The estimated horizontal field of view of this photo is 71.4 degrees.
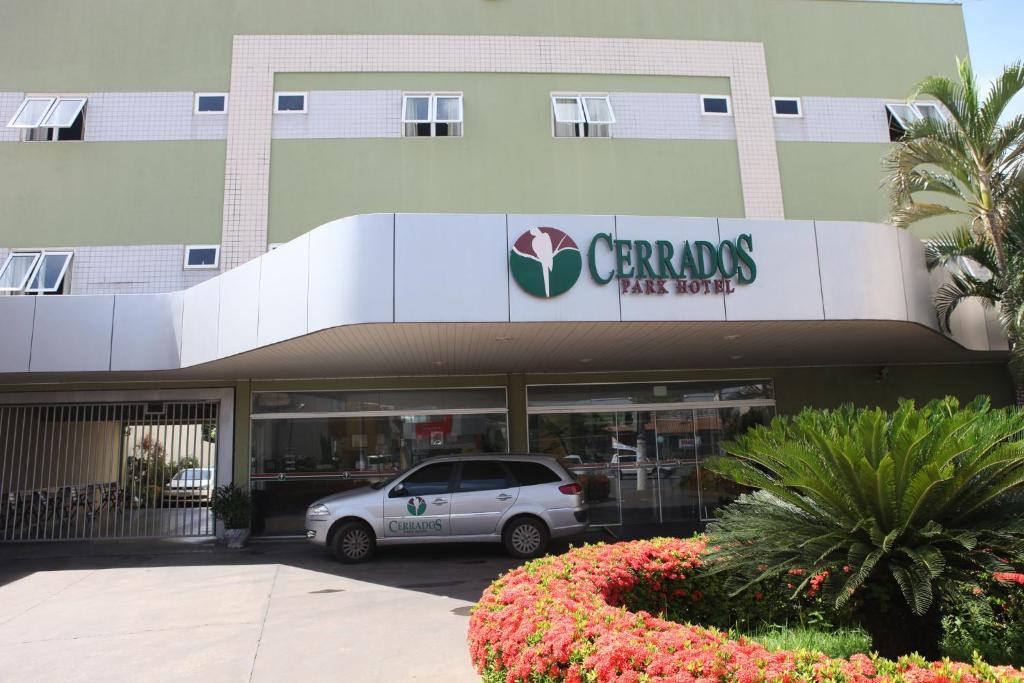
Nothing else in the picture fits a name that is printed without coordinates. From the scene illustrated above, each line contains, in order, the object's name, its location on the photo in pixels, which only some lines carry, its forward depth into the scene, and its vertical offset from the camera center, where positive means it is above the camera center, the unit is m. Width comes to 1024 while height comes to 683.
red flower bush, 3.28 -1.05
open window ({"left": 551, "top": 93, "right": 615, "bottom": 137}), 15.30 +7.03
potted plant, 13.37 -0.94
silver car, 11.31 -0.93
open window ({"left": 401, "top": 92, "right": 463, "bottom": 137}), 15.05 +7.10
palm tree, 10.98 +4.11
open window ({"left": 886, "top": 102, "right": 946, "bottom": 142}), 16.09 +7.15
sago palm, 4.85 -0.58
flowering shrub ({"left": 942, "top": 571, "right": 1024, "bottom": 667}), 5.13 -1.46
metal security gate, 14.59 -0.18
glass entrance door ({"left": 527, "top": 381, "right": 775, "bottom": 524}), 14.67 +0.15
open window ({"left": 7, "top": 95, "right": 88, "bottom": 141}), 14.78 +7.20
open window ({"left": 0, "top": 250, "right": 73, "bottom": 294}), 13.95 +3.88
